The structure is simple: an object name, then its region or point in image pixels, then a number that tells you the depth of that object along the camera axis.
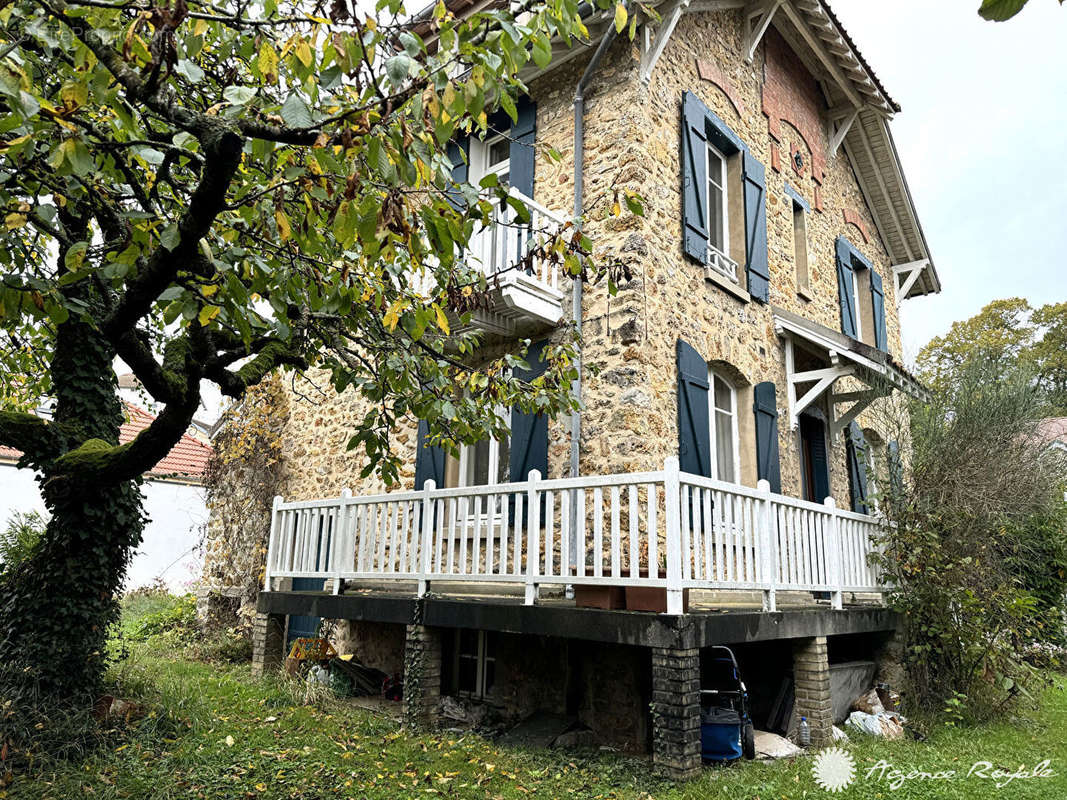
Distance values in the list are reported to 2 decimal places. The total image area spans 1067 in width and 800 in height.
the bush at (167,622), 11.63
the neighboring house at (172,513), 16.33
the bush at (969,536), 7.32
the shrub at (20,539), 5.90
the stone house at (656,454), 5.89
